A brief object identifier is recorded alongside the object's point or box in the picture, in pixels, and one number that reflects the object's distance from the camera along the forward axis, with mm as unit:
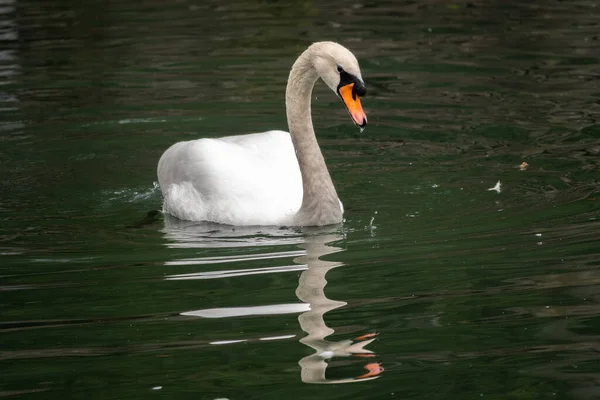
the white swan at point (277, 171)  15516
